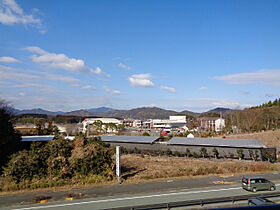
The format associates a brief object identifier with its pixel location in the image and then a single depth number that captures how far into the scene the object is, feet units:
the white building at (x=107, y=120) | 288.10
